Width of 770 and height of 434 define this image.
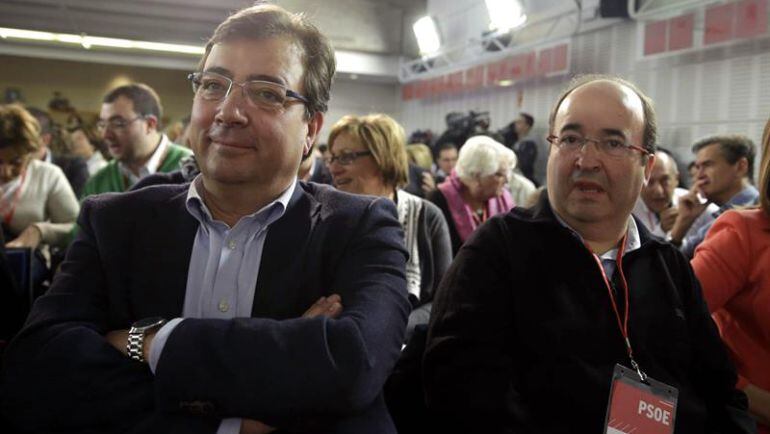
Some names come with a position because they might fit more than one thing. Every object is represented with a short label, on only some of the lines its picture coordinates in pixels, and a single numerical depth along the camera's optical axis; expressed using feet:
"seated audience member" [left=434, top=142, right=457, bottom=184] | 24.03
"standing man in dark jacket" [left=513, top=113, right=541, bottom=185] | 24.36
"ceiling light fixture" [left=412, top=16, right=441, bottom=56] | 36.40
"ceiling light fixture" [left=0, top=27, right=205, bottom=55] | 35.55
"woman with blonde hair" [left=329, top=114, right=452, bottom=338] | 8.30
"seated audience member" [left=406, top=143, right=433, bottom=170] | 22.66
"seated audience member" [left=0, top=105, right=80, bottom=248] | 10.37
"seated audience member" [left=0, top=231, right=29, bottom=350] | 6.51
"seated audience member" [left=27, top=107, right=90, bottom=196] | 15.42
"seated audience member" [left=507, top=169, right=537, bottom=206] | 17.08
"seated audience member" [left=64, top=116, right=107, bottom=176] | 23.43
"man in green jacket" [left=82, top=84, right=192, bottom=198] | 10.26
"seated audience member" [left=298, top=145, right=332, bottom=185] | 9.97
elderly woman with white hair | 11.36
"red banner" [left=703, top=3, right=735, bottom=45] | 17.56
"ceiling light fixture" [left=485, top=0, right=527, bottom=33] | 27.40
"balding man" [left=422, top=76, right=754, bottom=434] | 4.41
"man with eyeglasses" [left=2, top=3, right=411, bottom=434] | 3.53
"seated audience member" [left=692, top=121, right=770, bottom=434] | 5.53
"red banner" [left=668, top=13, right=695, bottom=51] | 19.10
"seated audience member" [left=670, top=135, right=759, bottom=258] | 11.21
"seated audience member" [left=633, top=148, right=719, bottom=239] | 12.16
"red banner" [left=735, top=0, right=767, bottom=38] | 16.53
